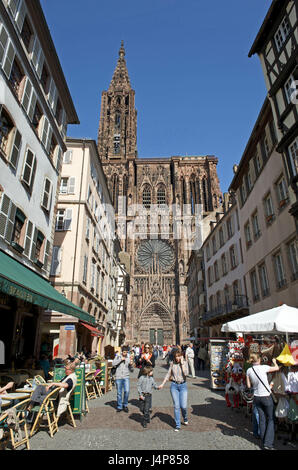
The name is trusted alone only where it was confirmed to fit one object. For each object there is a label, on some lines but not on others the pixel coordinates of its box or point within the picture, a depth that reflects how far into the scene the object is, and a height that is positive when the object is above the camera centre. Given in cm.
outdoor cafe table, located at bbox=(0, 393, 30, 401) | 519 -80
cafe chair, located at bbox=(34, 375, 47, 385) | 651 -66
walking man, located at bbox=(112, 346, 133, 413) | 737 -79
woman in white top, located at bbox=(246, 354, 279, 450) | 461 -79
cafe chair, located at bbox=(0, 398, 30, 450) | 419 -111
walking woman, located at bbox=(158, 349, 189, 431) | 583 -71
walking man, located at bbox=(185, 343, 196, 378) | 1473 -51
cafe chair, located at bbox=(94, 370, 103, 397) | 937 -103
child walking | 596 -82
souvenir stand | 514 -16
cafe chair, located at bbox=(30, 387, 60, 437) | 509 -103
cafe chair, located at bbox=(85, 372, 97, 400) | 885 -114
